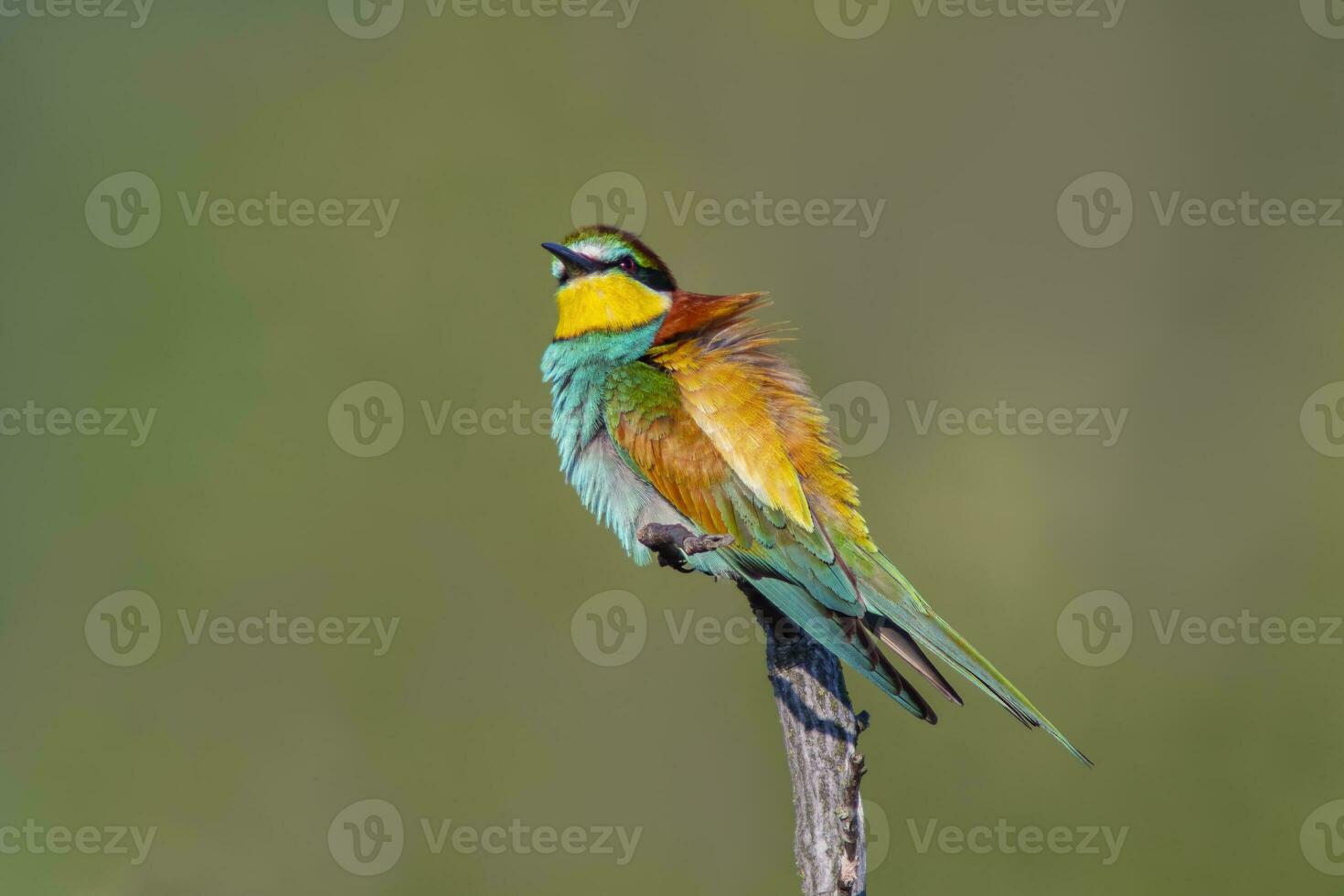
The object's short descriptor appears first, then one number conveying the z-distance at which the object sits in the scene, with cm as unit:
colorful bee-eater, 675
